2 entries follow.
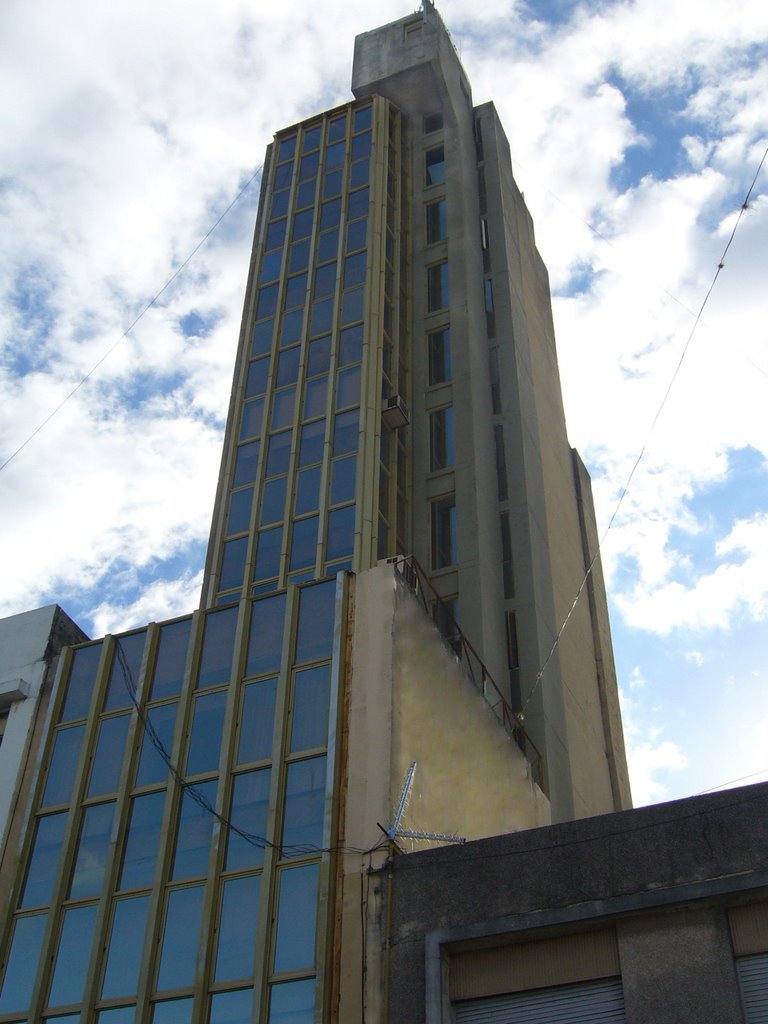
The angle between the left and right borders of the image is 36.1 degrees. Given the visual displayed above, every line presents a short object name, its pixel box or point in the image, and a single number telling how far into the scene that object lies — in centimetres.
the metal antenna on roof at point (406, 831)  1738
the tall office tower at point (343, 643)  1753
